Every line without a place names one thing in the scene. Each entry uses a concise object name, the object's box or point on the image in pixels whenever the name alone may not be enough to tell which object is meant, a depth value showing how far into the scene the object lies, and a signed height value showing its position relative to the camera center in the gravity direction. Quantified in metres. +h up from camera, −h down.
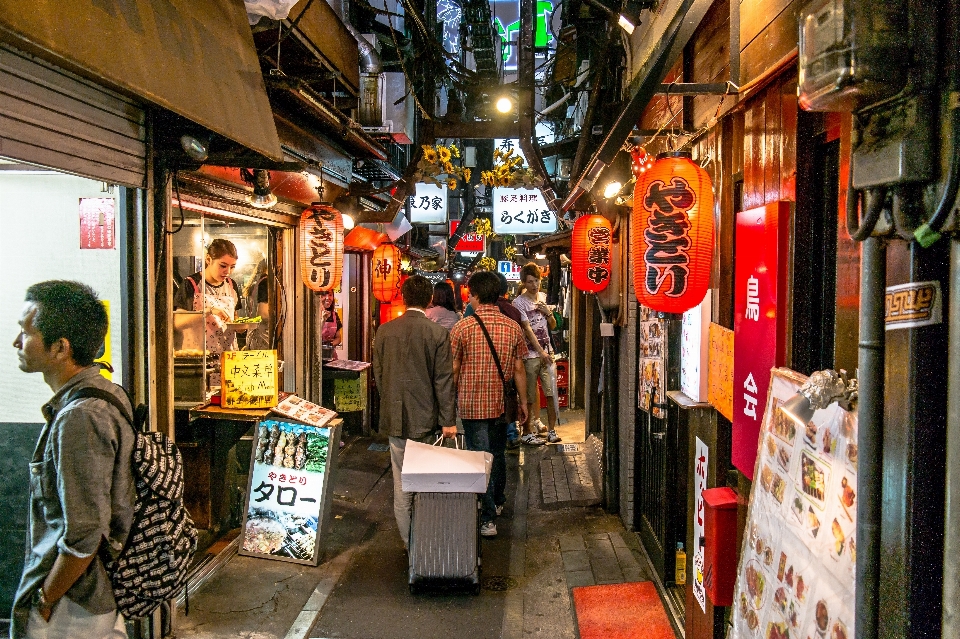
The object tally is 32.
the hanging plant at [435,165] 11.30 +2.51
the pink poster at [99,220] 5.48 +0.73
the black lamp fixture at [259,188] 7.97 +1.46
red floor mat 5.87 -2.97
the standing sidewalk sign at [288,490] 7.23 -2.08
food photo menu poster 2.34 -0.91
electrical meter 2.18 +0.87
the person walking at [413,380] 7.53 -0.88
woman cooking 8.46 +0.15
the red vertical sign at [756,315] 3.80 -0.06
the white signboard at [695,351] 5.41 -0.41
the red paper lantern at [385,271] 13.76 +0.74
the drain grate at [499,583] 6.95 -3.04
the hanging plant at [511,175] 12.79 +2.60
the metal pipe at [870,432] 2.16 -0.44
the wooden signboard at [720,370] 4.77 -0.51
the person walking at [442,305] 10.52 +0.00
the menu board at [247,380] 7.43 -0.87
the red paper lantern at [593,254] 9.26 +0.74
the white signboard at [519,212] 19.69 +2.85
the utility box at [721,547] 4.19 -1.60
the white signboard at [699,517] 4.81 -1.76
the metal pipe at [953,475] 2.07 -0.56
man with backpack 3.31 -0.92
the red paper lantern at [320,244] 9.27 +0.89
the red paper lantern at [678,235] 4.69 +0.51
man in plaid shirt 7.98 -0.82
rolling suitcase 6.63 -2.44
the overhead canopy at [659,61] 4.67 +1.86
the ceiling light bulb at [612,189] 7.87 +1.43
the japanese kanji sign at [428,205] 21.48 +3.36
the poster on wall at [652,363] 6.81 -0.64
